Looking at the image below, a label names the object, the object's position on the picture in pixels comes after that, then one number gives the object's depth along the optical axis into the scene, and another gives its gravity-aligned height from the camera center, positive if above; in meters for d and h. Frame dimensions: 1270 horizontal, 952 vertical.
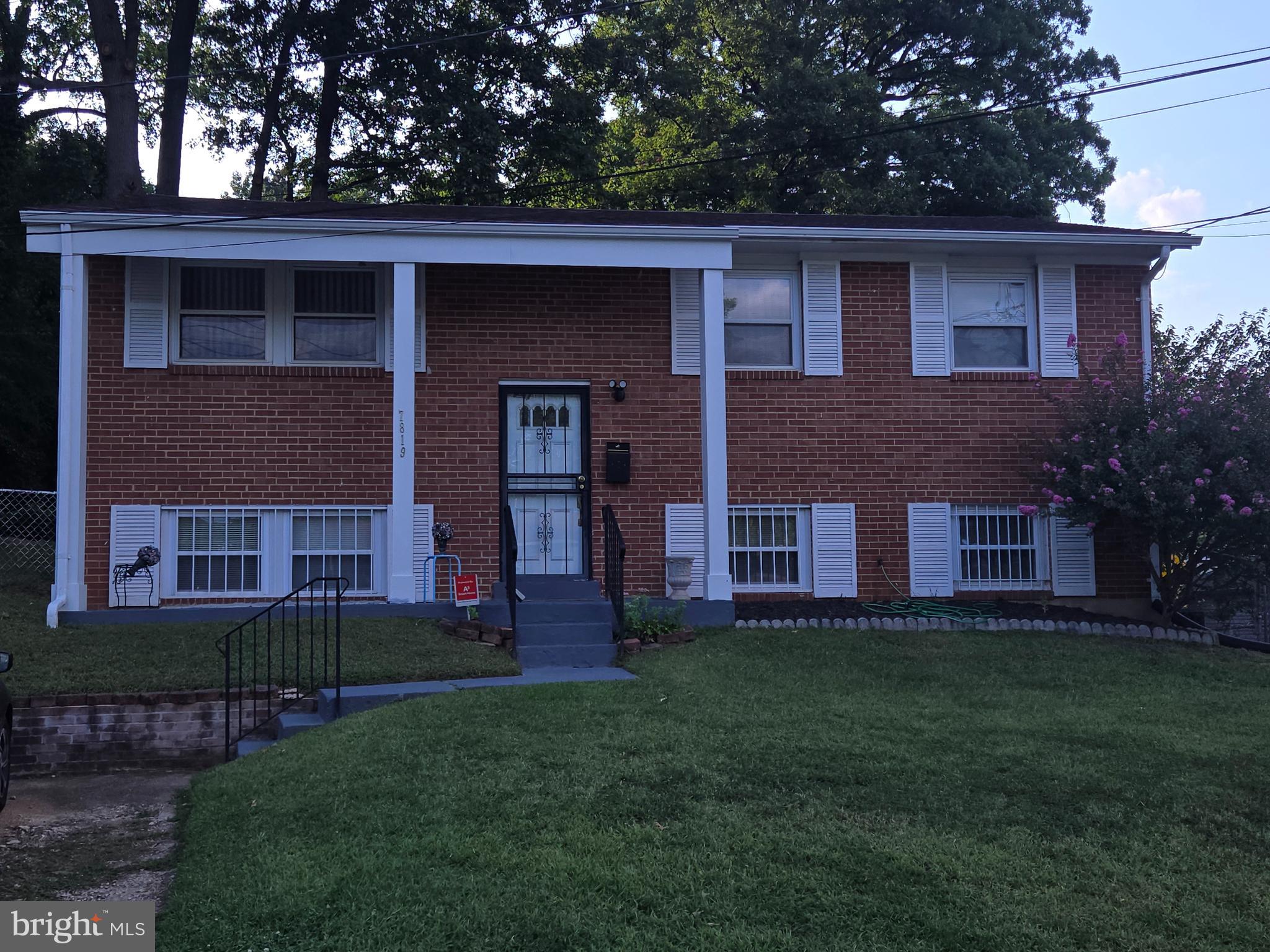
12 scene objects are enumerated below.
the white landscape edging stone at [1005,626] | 10.69 -1.03
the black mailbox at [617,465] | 11.92 +0.68
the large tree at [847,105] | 21.84 +9.07
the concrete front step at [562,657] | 9.37 -1.12
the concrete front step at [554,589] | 11.09 -0.64
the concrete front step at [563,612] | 10.12 -0.80
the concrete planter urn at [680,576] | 11.36 -0.52
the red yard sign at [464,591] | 10.45 -0.59
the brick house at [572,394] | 11.10 +1.48
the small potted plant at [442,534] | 11.30 -0.05
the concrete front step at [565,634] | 9.77 -0.96
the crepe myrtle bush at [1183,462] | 10.45 +0.59
